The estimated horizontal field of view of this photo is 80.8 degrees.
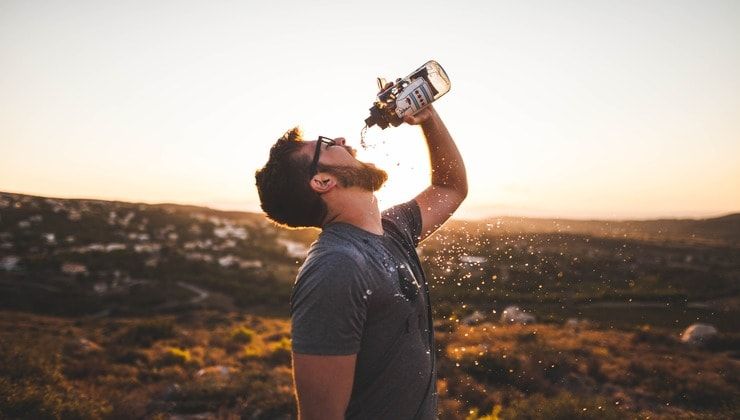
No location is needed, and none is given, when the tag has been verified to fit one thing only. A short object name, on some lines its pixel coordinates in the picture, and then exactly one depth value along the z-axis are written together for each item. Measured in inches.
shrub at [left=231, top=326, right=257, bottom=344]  689.0
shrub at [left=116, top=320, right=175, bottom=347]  655.9
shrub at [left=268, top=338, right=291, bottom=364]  556.1
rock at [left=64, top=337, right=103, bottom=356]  530.8
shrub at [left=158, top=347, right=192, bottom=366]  542.3
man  56.7
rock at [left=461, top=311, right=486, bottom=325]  804.6
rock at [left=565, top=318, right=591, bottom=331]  731.5
